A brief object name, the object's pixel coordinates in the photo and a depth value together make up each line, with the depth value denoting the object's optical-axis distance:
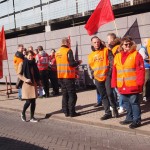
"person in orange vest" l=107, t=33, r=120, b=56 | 9.06
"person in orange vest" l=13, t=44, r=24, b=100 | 12.14
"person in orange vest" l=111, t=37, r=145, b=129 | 7.42
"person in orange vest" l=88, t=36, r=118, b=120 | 8.44
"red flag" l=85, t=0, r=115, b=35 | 11.03
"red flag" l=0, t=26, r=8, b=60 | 14.65
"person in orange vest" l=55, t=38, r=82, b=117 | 9.16
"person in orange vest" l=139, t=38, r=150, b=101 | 9.95
